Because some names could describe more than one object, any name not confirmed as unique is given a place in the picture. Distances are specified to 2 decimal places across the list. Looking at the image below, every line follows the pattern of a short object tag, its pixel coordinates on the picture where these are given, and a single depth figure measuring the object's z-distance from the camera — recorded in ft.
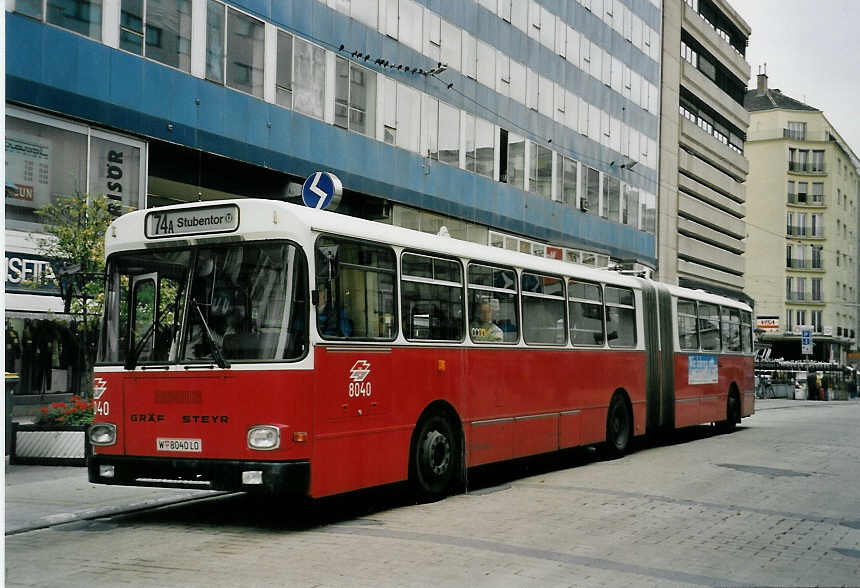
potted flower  45.68
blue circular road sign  43.75
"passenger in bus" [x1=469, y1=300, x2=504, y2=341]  39.29
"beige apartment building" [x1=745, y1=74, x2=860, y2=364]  300.61
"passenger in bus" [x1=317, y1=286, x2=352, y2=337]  29.78
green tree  48.03
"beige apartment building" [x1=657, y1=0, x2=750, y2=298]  172.76
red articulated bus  28.91
